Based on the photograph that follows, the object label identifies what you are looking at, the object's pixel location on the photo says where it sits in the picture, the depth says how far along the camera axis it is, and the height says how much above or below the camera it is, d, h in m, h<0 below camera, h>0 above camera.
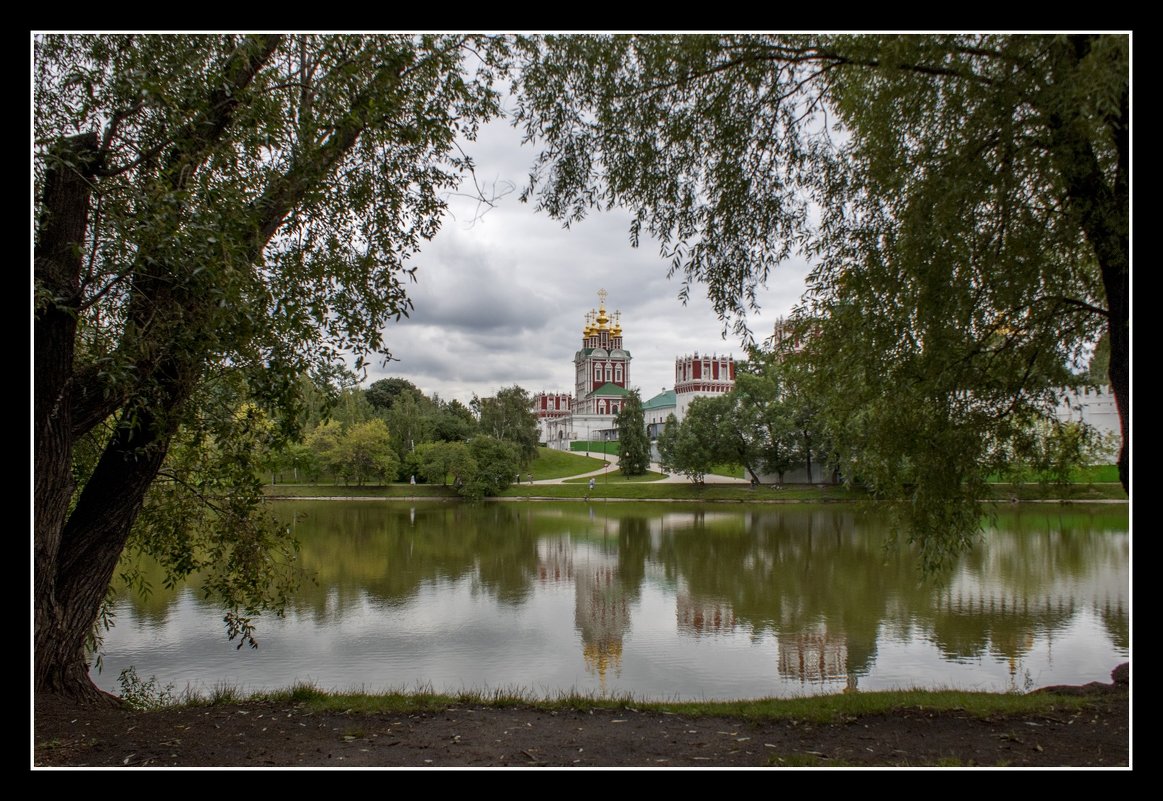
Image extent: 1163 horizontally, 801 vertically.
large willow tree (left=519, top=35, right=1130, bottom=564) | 4.14 +1.39
